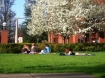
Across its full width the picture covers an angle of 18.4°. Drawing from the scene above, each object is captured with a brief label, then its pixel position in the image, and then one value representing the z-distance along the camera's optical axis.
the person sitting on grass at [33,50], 37.19
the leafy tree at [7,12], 85.25
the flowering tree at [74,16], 47.66
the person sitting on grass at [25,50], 37.22
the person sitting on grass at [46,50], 36.58
